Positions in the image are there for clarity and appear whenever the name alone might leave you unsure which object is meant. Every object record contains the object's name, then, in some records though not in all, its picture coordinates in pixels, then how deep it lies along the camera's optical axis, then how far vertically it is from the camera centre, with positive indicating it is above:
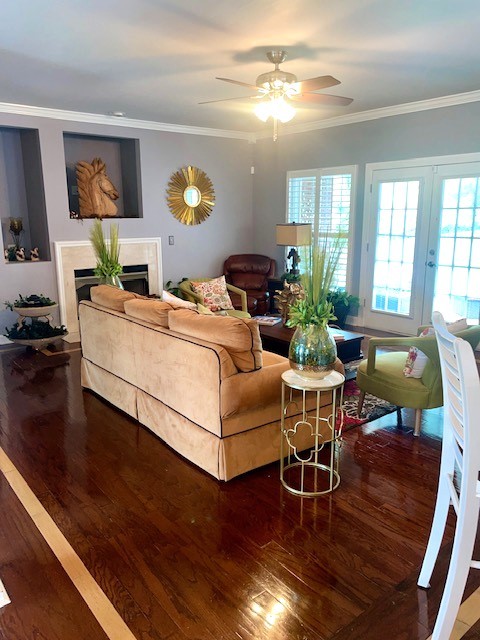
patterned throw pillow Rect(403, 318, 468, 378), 3.27 -0.98
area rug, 3.56 -1.49
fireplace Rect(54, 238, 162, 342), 5.88 -0.58
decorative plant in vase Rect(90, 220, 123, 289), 4.62 -0.43
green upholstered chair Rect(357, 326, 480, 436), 3.10 -1.11
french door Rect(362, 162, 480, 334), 5.26 -0.35
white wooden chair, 1.39 -0.75
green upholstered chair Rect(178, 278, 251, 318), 5.43 -0.91
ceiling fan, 3.64 +0.94
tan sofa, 2.63 -0.97
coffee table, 4.28 -1.12
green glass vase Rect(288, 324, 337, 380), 2.52 -0.70
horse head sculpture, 6.12 +0.34
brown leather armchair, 6.68 -0.85
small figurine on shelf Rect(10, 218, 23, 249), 5.79 -0.15
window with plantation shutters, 6.38 +0.21
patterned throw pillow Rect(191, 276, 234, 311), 5.61 -0.91
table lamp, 5.30 -0.21
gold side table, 2.57 -1.37
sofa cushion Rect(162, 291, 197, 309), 3.87 -0.67
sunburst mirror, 6.75 +0.29
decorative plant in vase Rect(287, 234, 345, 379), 2.42 -0.52
